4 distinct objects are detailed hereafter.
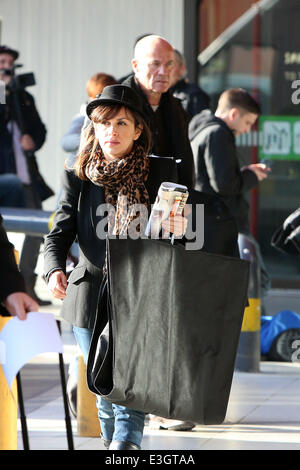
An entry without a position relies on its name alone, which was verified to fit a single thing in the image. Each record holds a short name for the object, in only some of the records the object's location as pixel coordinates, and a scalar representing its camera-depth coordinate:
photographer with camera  20.86
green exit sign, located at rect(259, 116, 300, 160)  23.92
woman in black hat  9.27
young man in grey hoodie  14.34
